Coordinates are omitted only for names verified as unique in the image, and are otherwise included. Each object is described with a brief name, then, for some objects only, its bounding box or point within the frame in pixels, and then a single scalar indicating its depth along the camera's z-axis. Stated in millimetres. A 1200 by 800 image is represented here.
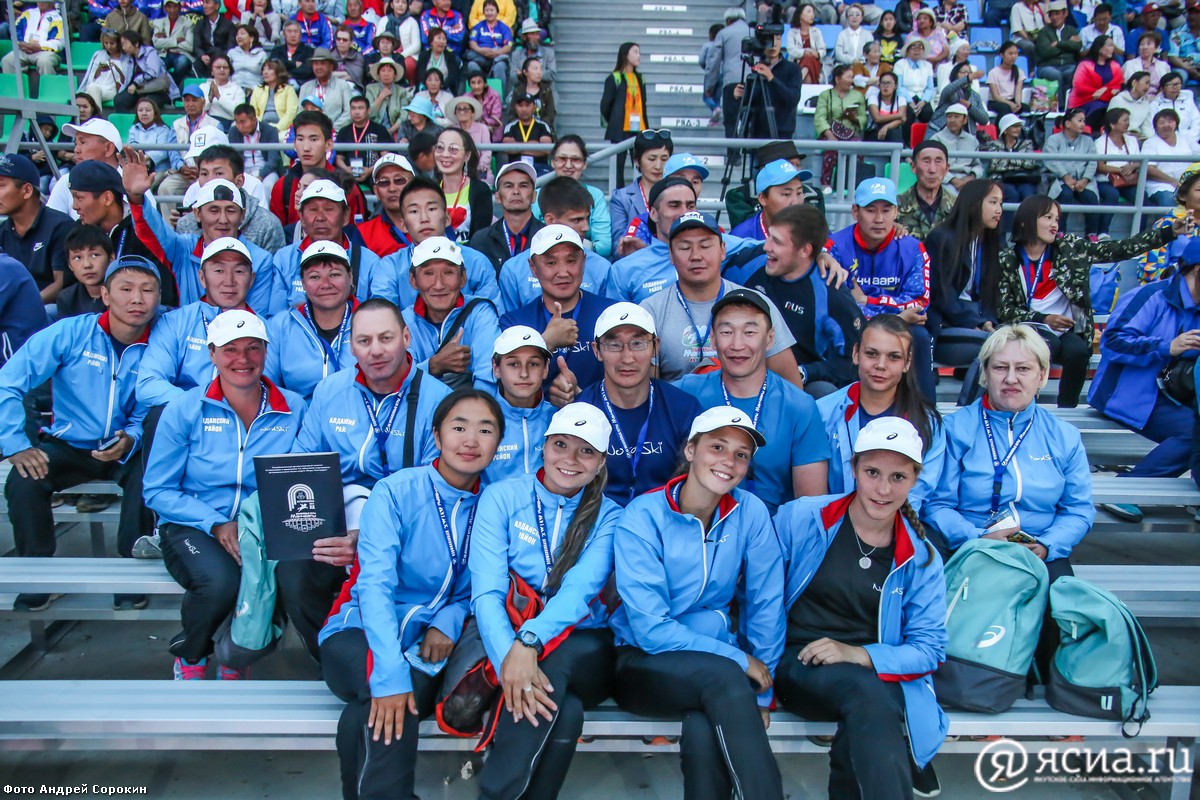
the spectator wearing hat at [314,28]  11117
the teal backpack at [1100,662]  2973
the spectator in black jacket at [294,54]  10195
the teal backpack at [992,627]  3004
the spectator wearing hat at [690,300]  3854
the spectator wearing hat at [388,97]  9547
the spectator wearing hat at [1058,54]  11297
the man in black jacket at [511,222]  4953
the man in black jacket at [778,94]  8641
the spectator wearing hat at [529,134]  8070
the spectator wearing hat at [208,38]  11297
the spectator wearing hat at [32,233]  5016
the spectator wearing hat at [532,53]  10516
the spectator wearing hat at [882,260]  4867
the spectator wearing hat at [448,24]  10758
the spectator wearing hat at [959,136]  8594
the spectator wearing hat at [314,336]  4008
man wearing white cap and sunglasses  5098
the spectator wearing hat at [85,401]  3857
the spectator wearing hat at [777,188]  4812
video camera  8656
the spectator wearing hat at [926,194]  5773
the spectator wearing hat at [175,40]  11211
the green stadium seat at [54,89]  9281
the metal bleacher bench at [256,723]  2898
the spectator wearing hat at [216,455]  3377
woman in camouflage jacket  5141
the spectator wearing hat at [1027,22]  11711
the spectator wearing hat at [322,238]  4617
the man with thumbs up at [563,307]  3881
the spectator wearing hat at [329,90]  9539
